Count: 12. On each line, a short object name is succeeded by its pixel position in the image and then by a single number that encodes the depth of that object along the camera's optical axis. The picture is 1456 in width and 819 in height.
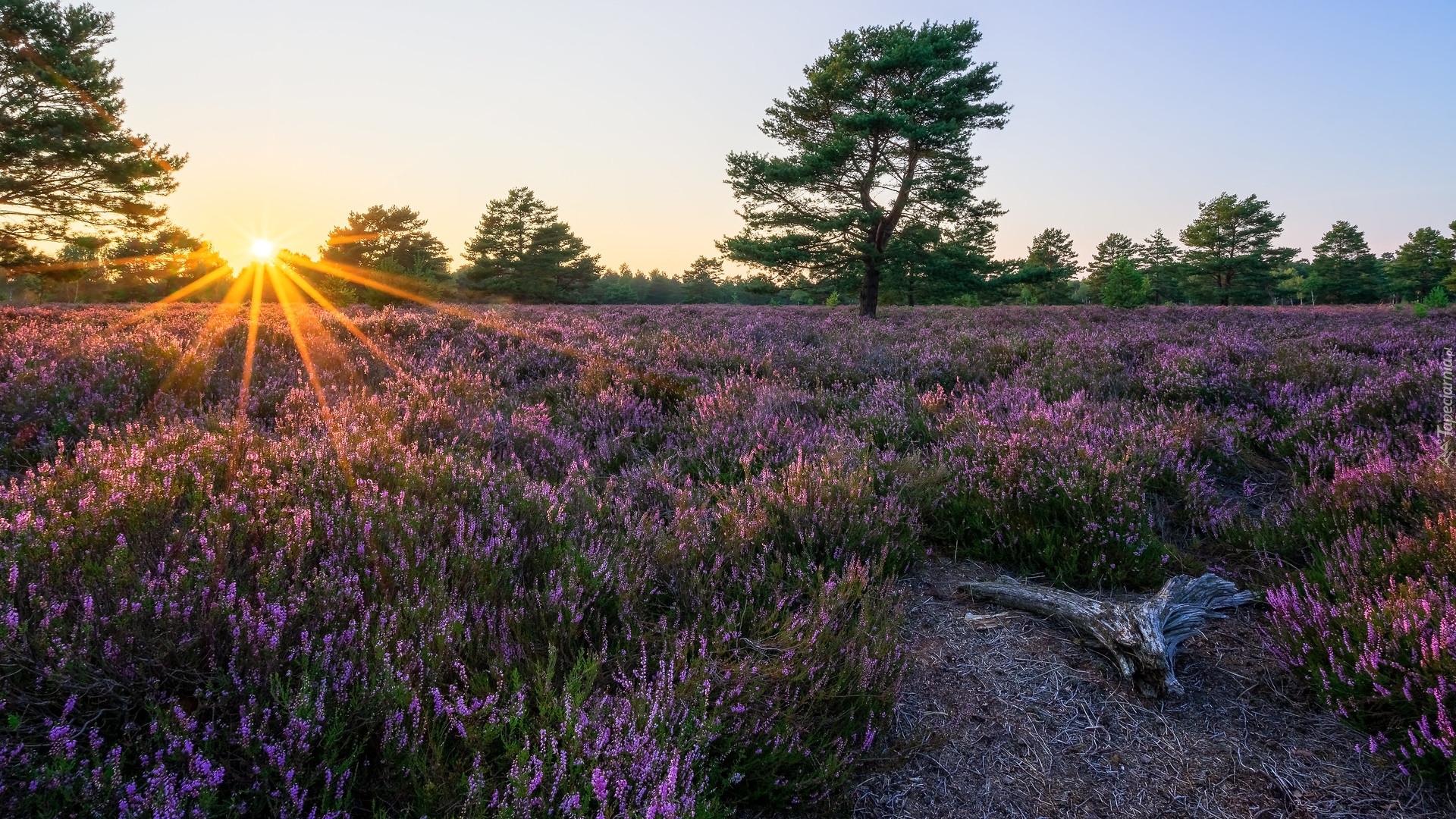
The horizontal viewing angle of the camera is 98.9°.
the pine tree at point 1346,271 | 61.72
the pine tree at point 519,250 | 49.31
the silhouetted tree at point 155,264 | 26.56
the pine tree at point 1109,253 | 62.66
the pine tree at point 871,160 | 18.95
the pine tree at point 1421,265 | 61.03
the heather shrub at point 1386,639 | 1.75
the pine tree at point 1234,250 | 49.62
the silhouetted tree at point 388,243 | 44.12
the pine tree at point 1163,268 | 56.91
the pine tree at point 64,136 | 18.44
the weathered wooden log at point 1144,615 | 2.22
